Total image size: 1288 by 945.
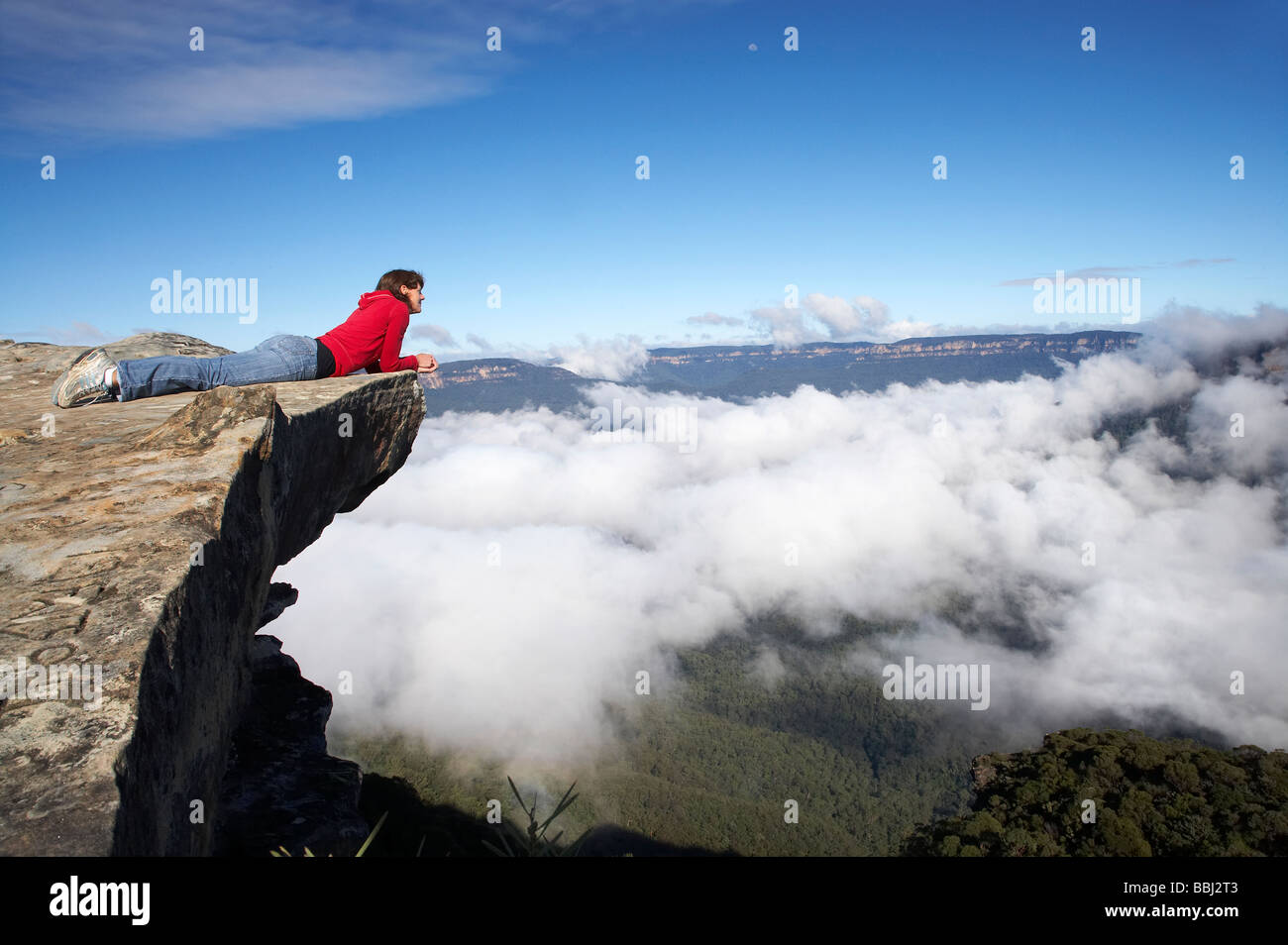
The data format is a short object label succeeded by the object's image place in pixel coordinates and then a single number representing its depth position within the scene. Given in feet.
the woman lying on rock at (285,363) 27.55
